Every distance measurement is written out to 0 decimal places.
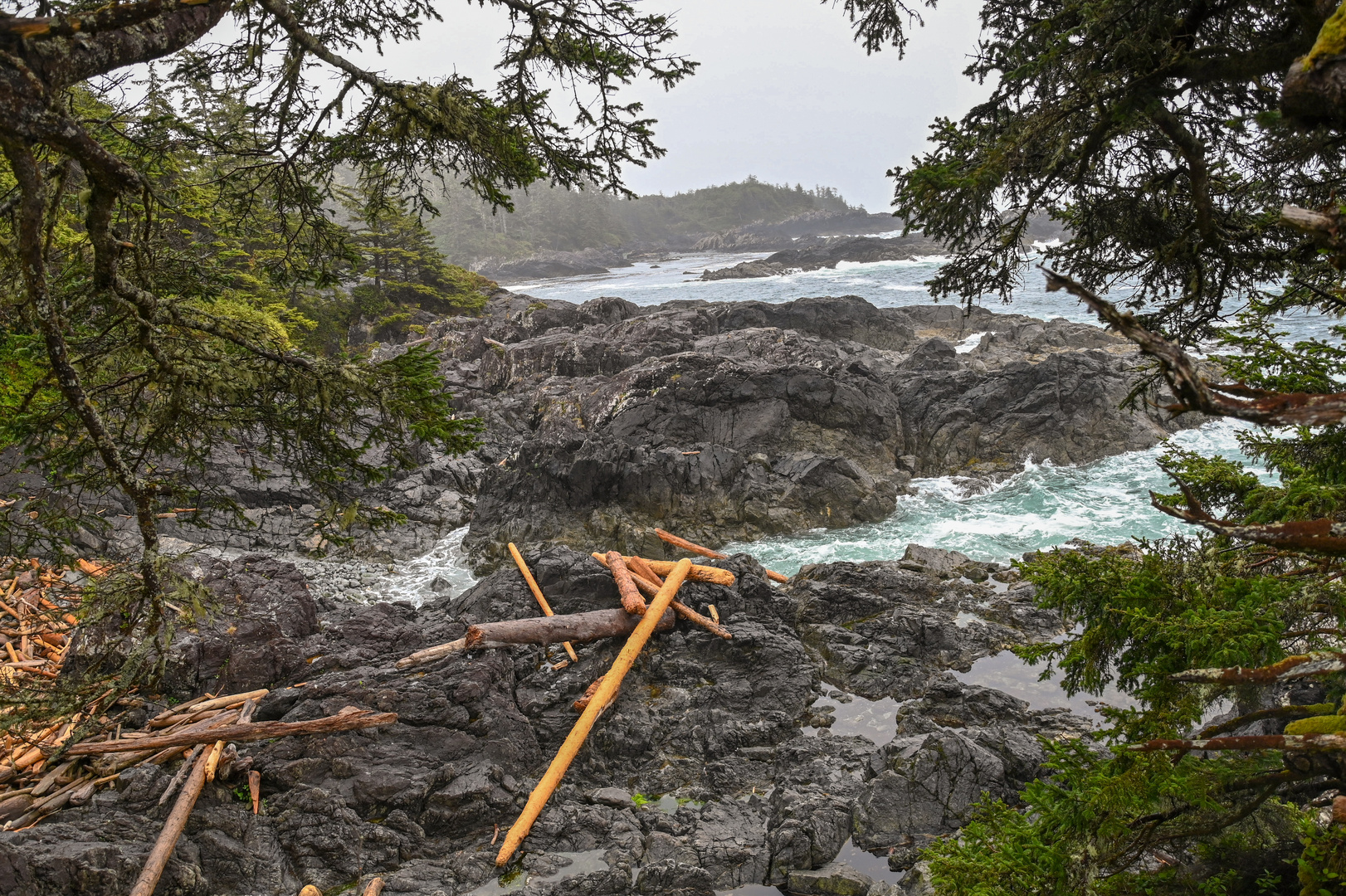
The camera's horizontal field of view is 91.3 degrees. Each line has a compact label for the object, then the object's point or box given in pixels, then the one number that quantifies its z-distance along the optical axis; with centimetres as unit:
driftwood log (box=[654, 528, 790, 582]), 1339
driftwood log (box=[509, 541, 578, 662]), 972
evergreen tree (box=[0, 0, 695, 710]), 309
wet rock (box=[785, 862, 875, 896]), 541
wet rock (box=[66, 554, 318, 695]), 718
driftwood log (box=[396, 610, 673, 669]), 810
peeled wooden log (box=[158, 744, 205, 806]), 536
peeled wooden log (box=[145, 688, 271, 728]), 634
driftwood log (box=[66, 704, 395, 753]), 561
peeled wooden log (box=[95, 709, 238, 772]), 560
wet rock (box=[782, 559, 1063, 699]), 899
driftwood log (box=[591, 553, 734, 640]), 919
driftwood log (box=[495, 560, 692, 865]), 602
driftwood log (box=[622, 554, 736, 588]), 1025
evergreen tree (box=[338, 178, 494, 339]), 2972
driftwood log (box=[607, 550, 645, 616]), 920
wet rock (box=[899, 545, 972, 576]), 1214
